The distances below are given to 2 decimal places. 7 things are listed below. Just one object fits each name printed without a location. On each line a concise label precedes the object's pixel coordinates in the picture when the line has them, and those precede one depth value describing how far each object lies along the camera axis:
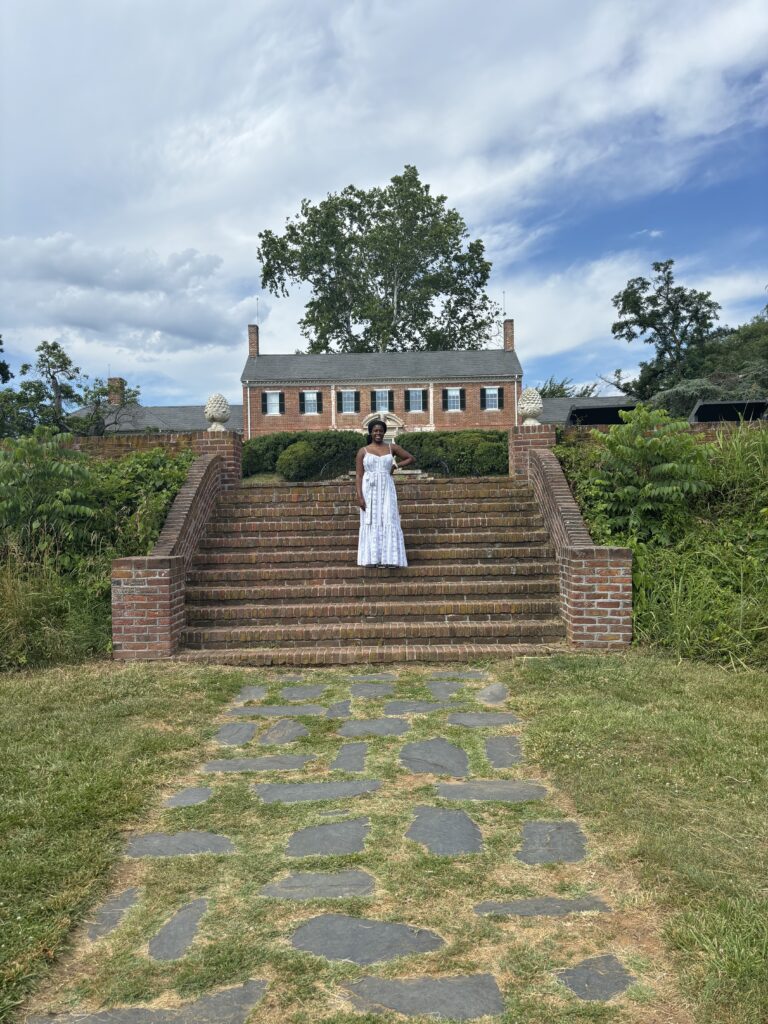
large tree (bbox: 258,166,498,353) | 38.56
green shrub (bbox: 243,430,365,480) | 21.17
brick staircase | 5.82
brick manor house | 35.09
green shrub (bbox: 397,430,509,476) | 22.73
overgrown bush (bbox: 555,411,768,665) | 5.34
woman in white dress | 6.53
